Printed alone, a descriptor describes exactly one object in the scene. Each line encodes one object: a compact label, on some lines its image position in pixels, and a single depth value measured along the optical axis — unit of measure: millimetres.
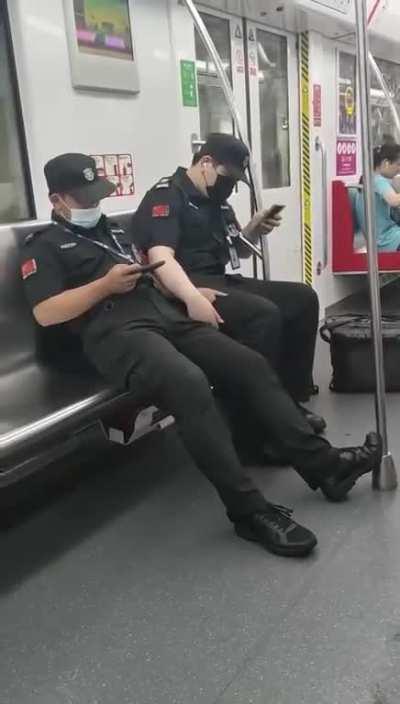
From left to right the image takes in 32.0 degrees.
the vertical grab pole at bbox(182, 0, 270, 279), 3254
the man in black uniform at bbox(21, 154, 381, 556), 2188
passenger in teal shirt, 5184
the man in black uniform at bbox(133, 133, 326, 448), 2723
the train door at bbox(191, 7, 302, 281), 4359
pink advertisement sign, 5879
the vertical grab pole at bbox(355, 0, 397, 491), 2273
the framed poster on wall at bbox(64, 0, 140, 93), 3107
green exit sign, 3859
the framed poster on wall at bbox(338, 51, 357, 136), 5785
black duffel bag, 3561
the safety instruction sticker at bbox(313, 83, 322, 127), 5295
